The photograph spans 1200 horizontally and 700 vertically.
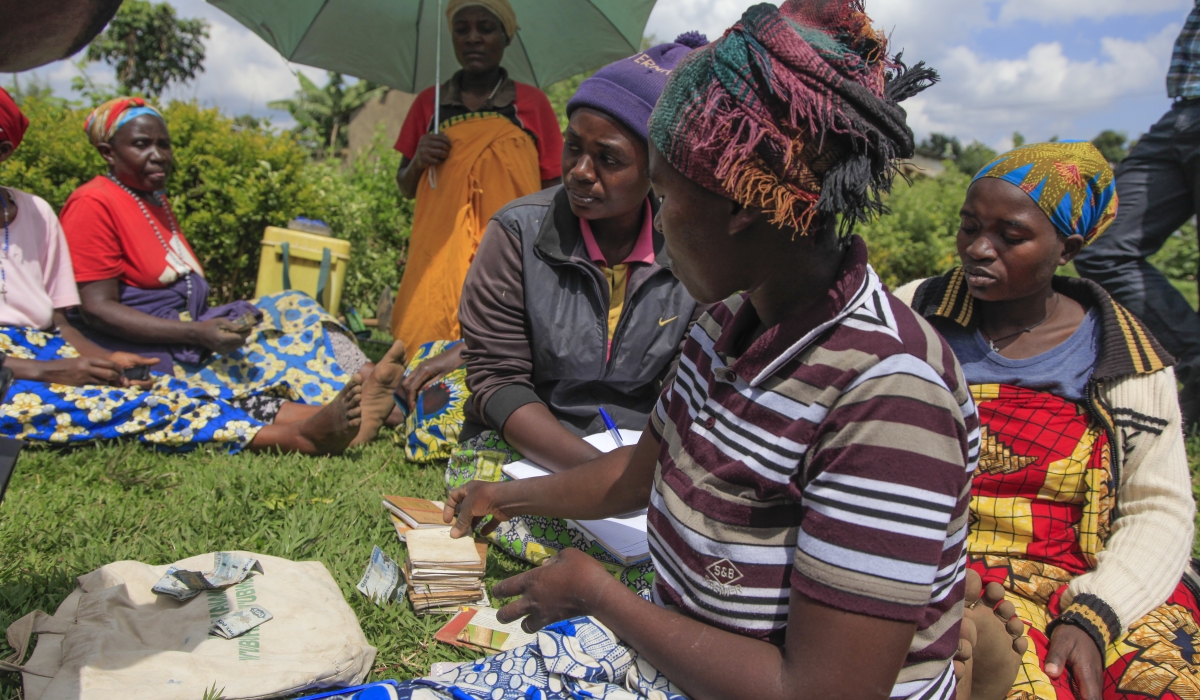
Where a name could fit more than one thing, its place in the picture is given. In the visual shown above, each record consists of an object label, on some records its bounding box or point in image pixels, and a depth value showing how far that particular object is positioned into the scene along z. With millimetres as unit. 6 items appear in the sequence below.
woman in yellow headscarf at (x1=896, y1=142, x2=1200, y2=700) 2051
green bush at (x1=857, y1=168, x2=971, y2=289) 8094
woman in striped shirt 1158
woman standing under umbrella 4648
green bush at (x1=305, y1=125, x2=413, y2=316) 6832
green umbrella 4969
